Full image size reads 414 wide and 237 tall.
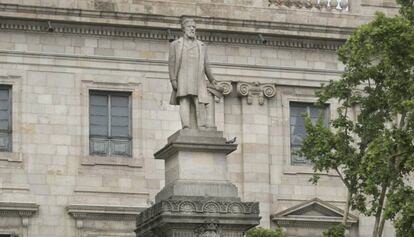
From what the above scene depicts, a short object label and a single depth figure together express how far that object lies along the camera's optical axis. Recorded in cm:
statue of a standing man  3591
